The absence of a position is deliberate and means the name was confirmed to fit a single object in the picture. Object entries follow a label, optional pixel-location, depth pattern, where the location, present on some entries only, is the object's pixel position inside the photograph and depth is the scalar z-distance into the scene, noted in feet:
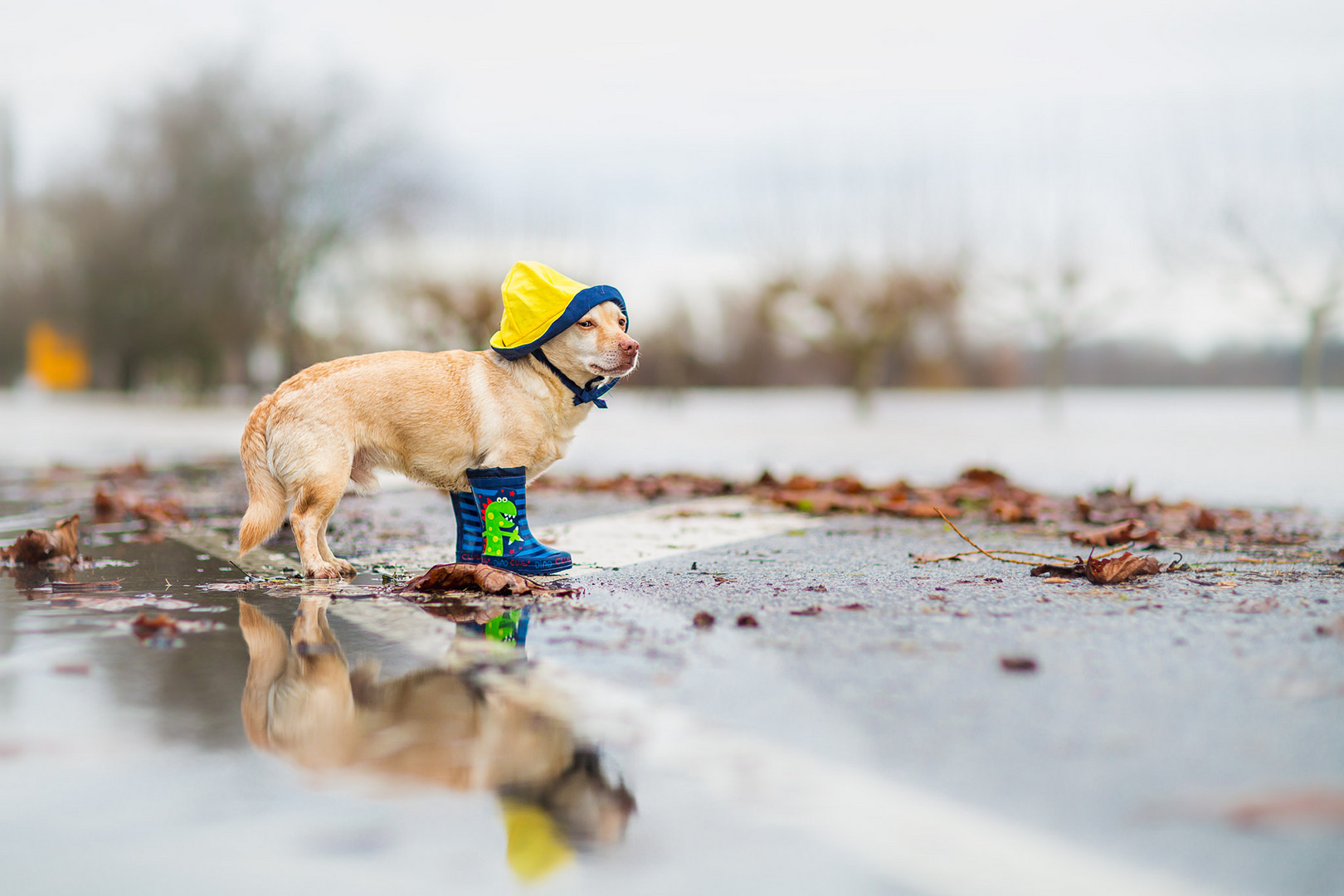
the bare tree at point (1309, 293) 74.84
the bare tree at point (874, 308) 93.66
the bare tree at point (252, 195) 106.73
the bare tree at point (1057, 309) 92.22
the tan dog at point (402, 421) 14.15
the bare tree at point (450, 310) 100.53
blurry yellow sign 172.14
